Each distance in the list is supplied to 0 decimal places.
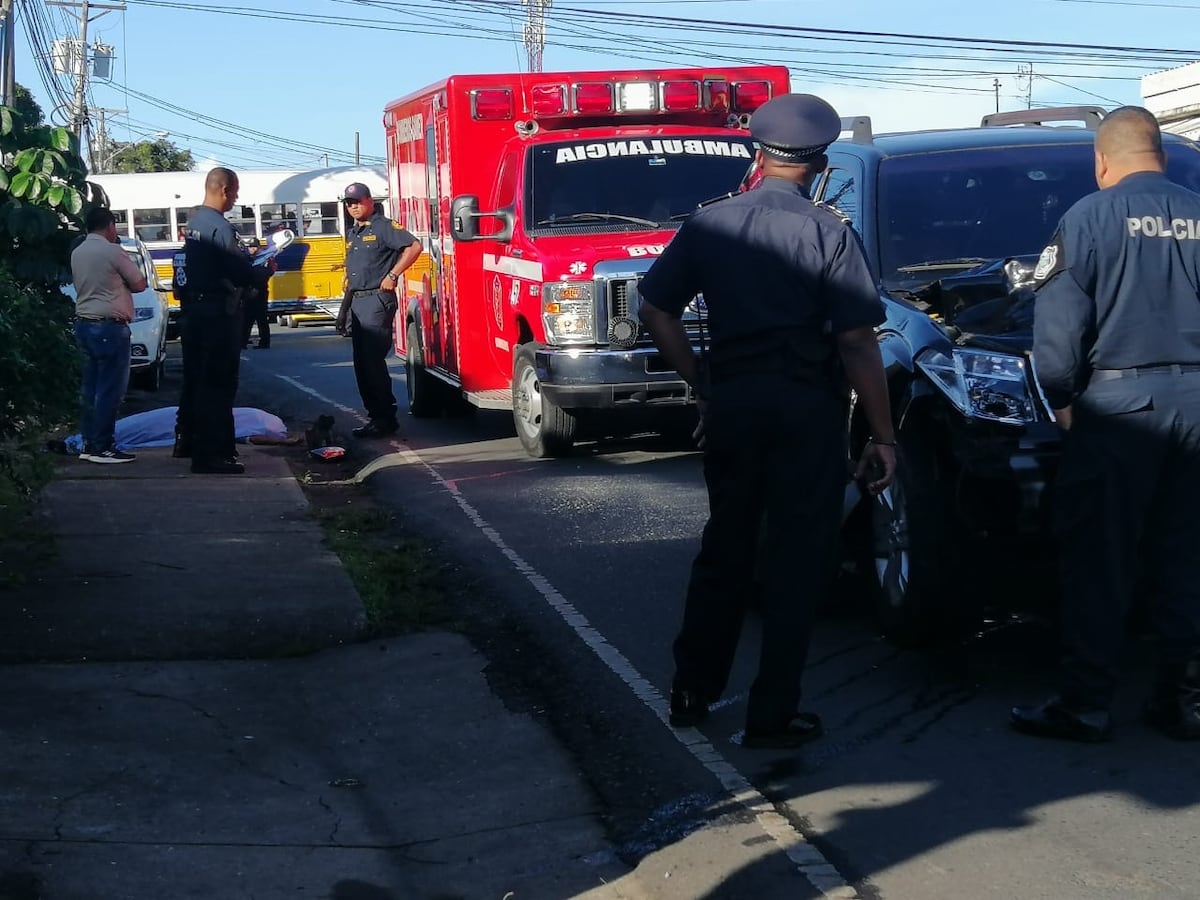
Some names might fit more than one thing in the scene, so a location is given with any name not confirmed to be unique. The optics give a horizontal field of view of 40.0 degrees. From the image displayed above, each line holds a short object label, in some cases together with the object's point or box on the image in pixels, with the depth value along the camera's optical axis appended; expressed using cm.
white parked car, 1862
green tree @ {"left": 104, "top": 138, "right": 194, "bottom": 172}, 8662
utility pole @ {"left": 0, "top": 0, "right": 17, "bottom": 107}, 2269
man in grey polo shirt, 1145
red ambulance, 1105
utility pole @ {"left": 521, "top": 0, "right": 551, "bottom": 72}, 4544
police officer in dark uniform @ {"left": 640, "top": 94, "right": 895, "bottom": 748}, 472
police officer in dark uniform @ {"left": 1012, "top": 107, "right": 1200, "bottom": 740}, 473
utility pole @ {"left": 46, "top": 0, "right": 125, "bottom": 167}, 5116
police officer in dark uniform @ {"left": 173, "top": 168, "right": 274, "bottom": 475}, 1081
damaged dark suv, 515
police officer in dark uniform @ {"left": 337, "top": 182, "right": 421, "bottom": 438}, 1337
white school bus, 3450
